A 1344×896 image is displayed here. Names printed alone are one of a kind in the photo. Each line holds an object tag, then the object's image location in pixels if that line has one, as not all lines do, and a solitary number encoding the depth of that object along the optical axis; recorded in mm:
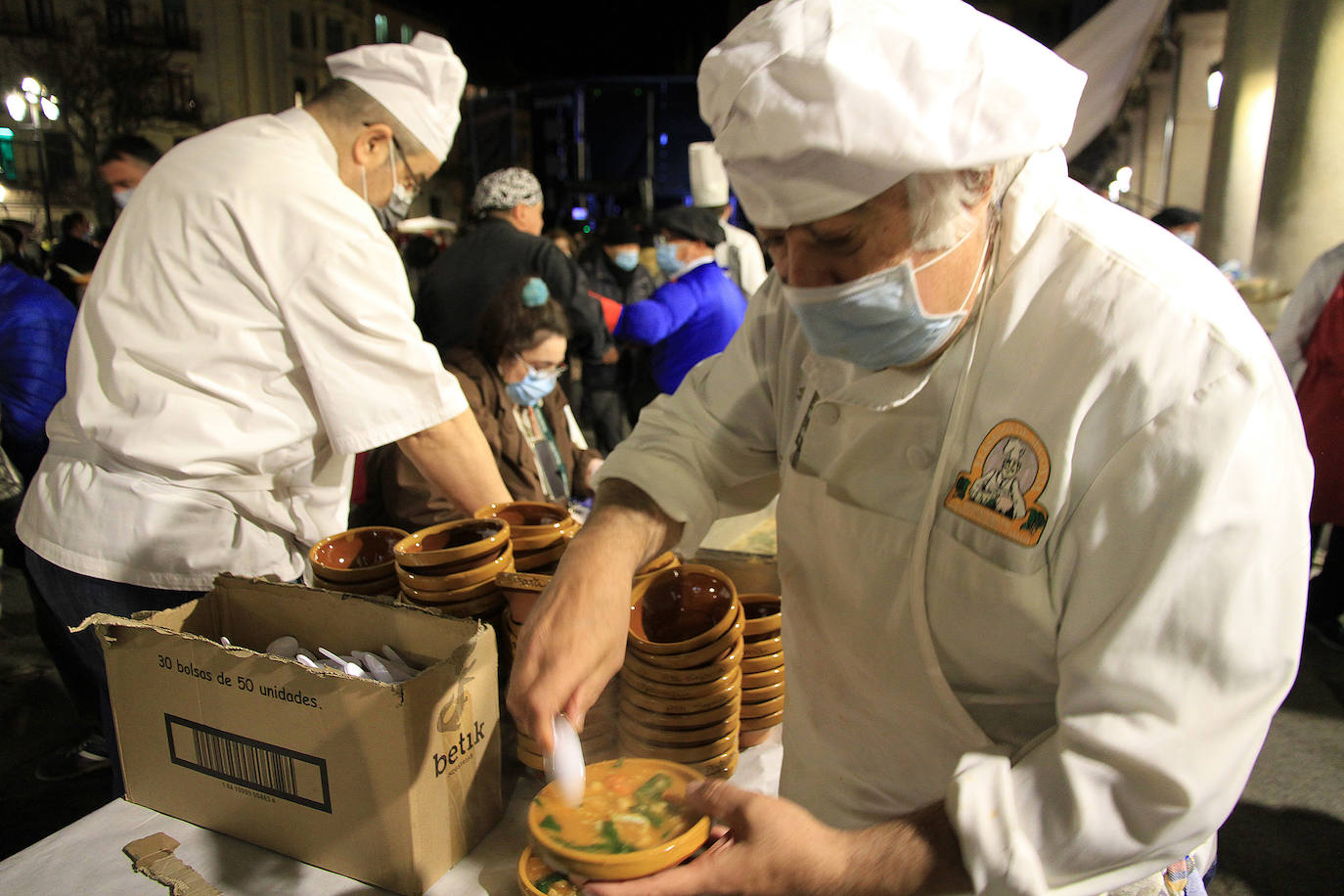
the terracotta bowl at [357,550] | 1672
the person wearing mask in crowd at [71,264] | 5305
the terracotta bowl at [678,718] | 1392
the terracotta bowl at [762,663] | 1587
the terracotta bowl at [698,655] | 1348
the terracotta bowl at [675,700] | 1380
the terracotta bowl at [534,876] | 1013
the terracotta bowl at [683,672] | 1359
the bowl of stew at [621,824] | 934
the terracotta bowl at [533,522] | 1690
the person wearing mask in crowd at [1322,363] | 3680
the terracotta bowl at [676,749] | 1408
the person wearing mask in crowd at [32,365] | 3168
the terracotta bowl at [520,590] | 1443
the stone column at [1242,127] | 7852
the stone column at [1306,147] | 5656
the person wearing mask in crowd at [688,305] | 4715
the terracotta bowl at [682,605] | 1523
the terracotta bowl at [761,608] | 1605
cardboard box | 1163
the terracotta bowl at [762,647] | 1584
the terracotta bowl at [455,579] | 1448
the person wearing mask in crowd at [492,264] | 3898
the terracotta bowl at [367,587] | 1573
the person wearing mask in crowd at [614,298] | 5781
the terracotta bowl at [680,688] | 1371
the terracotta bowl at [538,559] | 1667
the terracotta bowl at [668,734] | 1402
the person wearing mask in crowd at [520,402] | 3062
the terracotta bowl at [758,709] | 1598
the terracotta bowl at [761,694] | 1590
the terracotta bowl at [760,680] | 1591
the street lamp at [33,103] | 11531
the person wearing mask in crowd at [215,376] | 1664
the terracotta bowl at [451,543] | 1446
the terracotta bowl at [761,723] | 1611
